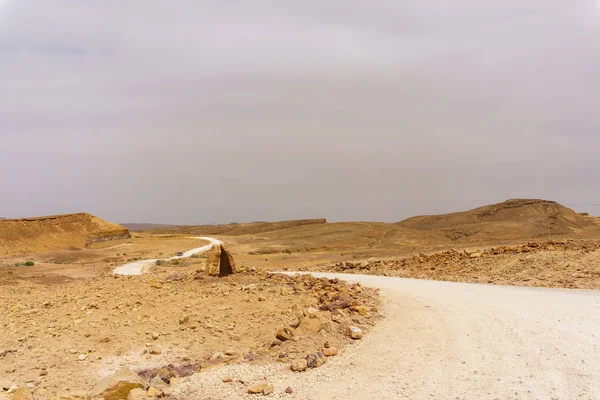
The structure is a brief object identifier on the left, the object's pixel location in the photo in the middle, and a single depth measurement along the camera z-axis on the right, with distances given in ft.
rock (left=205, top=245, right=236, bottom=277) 57.82
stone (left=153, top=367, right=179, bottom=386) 24.57
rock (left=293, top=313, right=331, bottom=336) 28.89
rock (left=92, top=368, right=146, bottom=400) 21.94
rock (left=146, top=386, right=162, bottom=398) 22.33
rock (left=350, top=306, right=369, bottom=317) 33.46
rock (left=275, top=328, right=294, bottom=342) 28.36
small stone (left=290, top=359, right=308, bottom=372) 24.09
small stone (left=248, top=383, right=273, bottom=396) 21.84
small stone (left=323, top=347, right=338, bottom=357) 26.07
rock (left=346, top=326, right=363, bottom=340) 28.72
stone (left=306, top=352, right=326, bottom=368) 24.58
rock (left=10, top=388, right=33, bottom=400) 21.47
